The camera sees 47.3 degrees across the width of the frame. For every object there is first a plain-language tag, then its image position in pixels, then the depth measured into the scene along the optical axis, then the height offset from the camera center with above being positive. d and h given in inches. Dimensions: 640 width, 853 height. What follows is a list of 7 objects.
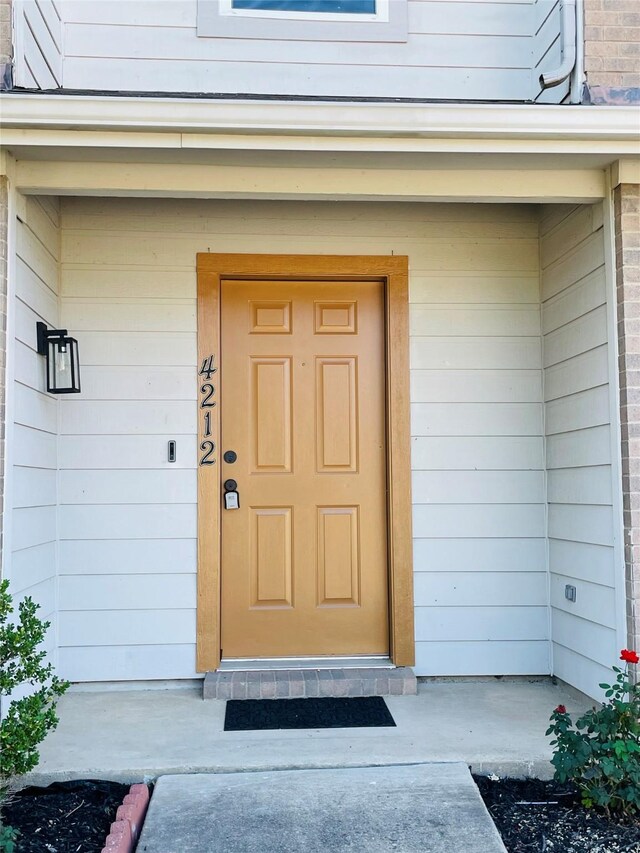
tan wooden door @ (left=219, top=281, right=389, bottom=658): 146.0 +1.3
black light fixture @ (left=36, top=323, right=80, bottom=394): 132.8 +21.3
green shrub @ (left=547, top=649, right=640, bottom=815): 93.6 -36.7
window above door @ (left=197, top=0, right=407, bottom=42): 145.6 +91.1
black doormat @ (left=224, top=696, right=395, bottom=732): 122.9 -41.7
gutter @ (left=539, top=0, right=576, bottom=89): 121.4 +70.6
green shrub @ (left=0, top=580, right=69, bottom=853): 87.6 -28.0
